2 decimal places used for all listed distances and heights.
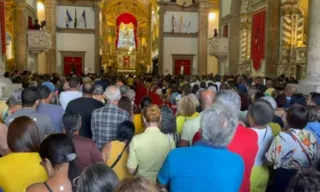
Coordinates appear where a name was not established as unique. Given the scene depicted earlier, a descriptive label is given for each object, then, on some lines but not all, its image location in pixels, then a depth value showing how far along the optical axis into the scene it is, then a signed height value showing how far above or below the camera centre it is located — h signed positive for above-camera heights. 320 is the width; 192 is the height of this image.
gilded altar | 37.81 +2.98
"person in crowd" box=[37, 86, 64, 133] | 5.46 -0.64
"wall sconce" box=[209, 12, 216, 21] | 28.77 +3.74
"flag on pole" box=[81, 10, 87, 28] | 28.77 +3.57
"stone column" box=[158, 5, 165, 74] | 29.16 +2.17
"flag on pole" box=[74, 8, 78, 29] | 28.44 +3.23
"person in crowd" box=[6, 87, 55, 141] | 4.48 -0.55
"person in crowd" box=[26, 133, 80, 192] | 2.70 -0.68
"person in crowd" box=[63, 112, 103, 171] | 3.73 -0.80
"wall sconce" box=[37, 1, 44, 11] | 26.89 +4.11
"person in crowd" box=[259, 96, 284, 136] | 4.81 -0.70
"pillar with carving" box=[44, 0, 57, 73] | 26.64 +2.38
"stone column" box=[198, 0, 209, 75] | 28.36 +2.61
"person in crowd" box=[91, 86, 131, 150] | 4.97 -0.70
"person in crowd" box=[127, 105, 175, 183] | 3.74 -0.80
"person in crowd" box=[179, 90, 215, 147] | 4.46 -0.71
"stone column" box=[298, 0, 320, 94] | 11.00 +0.41
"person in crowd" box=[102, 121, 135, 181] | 3.95 -0.85
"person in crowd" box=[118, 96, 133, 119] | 5.63 -0.55
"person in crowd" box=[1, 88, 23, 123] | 5.32 -0.50
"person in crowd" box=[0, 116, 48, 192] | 3.04 -0.74
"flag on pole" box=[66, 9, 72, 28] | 28.22 +3.42
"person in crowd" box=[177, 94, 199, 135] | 5.17 -0.55
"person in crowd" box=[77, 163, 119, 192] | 2.11 -0.61
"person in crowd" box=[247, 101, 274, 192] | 4.01 -0.71
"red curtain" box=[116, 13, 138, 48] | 38.12 +4.58
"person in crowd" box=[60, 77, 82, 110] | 7.11 -0.50
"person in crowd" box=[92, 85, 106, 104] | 6.35 -0.43
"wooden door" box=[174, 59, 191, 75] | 29.20 +0.09
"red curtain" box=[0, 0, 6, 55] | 15.13 +1.86
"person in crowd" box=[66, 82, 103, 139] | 5.77 -0.62
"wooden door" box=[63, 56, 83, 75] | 28.00 +0.08
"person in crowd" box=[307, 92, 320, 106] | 6.20 -0.48
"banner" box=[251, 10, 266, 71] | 18.75 +1.48
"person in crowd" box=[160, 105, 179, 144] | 4.60 -0.65
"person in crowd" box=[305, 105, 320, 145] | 4.60 -0.63
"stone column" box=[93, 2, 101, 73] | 28.94 +2.01
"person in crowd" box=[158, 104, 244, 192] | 2.69 -0.65
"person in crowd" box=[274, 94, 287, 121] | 5.90 -0.55
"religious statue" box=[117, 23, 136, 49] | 38.38 +2.98
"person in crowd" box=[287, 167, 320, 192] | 1.77 -0.51
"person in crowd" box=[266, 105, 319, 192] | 3.90 -0.80
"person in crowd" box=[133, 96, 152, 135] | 5.95 -0.84
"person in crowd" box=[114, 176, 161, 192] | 1.77 -0.54
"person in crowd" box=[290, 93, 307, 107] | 6.35 -0.50
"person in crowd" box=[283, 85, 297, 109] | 7.83 -0.45
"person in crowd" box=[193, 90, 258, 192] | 3.41 -0.69
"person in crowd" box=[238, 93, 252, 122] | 5.74 -0.55
